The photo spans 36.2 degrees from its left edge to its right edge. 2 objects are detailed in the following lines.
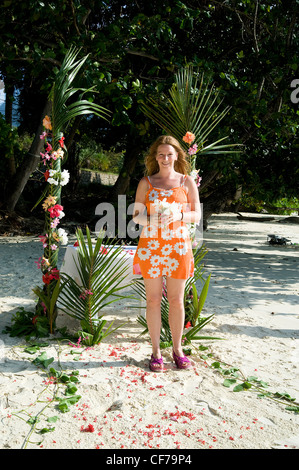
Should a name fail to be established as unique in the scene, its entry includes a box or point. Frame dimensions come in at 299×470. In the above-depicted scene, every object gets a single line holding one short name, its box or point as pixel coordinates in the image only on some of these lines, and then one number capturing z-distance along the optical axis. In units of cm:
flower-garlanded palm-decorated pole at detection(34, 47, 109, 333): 400
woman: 336
